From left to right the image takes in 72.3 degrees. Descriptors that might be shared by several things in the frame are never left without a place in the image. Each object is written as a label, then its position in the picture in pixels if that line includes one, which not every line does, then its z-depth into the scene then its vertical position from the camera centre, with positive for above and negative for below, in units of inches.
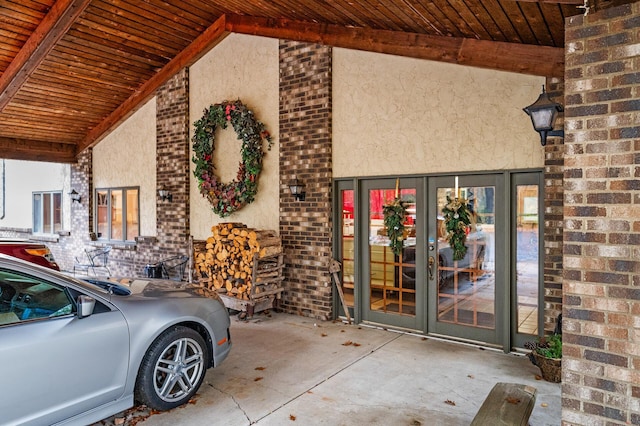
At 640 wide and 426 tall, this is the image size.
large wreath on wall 297.7 +38.4
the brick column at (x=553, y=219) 192.5 -5.4
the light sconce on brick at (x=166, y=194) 356.8 +11.9
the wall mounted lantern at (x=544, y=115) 163.3 +34.7
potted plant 173.0 -60.4
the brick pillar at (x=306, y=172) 268.7 +22.7
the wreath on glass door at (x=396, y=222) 242.5 -7.9
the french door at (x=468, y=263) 216.8 -28.8
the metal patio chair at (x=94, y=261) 398.6 -48.9
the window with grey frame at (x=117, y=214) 396.2 -4.8
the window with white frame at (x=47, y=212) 474.0 -3.2
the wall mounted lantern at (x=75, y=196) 435.8 +12.9
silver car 113.2 -40.7
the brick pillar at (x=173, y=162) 350.6 +38.7
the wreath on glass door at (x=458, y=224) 224.1 -8.5
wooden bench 111.7 -54.1
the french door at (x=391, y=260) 240.1 -29.8
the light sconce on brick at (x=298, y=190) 273.3 +11.3
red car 274.5 -26.6
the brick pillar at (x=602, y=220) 95.3 -3.0
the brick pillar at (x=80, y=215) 431.2 -6.0
